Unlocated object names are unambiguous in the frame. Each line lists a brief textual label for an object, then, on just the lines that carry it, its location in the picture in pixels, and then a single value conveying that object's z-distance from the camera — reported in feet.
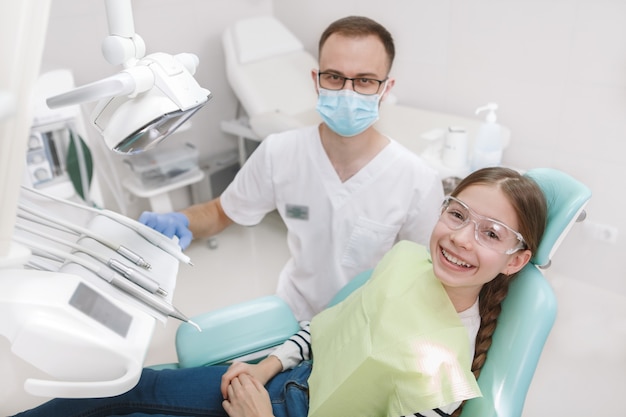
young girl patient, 3.42
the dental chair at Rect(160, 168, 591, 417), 3.18
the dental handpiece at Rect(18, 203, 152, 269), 2.83
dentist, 4.67
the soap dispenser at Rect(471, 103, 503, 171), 6.46
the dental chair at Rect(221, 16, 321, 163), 8.15
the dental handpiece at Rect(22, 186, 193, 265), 3.21
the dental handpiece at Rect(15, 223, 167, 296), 2.64
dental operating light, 2.40
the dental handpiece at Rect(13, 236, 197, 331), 2.52
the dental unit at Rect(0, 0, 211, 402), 1.89
